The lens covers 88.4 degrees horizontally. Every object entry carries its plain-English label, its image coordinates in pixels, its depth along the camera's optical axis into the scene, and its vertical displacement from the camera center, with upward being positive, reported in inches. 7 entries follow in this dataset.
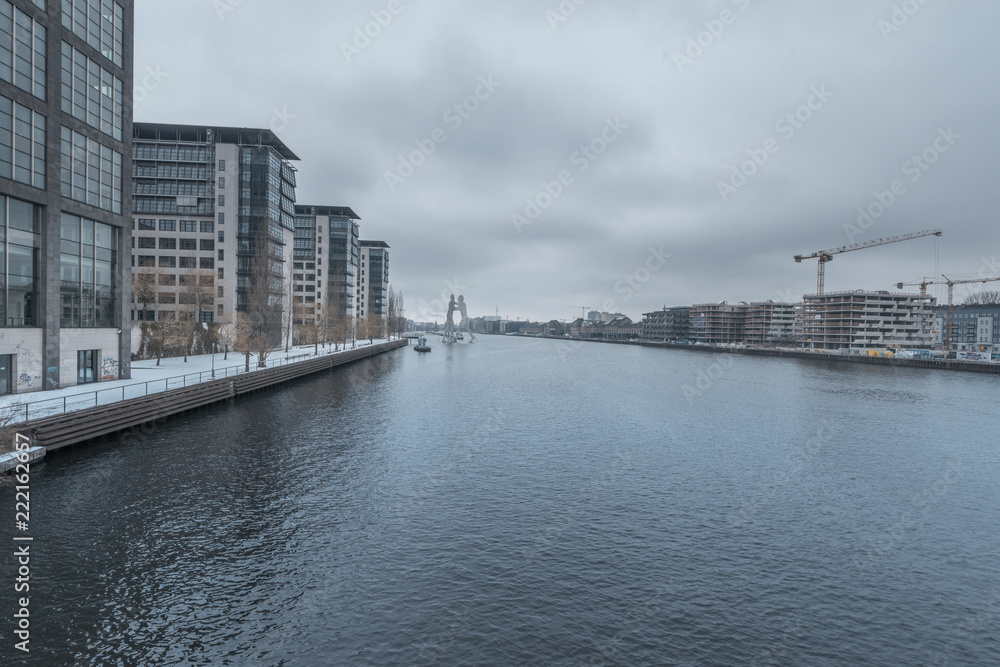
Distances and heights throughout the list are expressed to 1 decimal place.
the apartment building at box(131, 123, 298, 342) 4175.7 +1033.5
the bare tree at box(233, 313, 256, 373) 2593.5 -73.6
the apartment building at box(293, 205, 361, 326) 6501.0 +978.3
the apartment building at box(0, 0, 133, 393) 1481.3 +436.8
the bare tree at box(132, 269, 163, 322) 3132.4 +261.1
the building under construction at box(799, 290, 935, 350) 7185.0 +188.3
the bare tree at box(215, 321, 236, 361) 3287.4 -43.6
